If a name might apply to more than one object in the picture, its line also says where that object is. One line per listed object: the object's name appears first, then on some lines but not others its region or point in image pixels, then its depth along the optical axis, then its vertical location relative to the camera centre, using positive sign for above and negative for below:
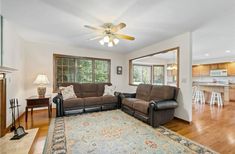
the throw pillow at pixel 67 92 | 3.85 -0.48
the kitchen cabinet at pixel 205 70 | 7.67 +0.52
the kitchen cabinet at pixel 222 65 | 6.91 +0.73
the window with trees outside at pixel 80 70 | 4.78 +0.35
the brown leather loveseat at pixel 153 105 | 2.89 -0.72
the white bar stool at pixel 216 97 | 5.19 -0.87
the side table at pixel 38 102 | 3.29 -0.69
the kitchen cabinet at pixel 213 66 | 7.30 +0.71
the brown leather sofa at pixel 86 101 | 3.61 -0.76
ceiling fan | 2.66 +1.01
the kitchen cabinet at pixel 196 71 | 8.18 +0.48
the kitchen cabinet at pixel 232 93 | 6.49 -0.82
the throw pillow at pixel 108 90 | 4.57 -0.47
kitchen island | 5.33 -0.52
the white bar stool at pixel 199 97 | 5.72 -0.91
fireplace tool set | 2.34 -1.12
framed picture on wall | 6.00 +0.39
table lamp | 3.65 -0.14
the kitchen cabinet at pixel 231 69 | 6.57 +0.50
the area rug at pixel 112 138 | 1.98 -1.17
